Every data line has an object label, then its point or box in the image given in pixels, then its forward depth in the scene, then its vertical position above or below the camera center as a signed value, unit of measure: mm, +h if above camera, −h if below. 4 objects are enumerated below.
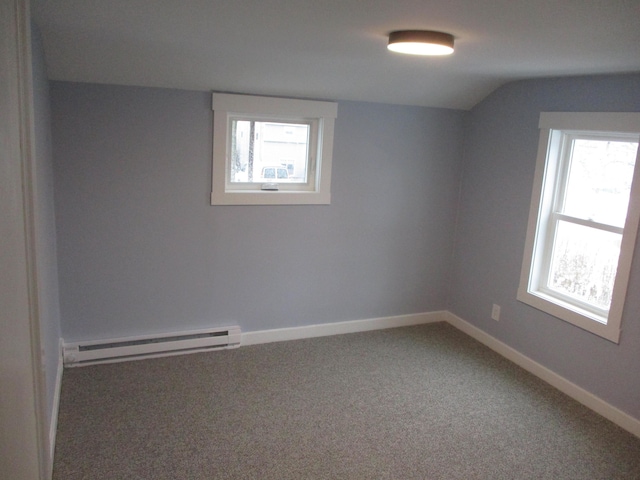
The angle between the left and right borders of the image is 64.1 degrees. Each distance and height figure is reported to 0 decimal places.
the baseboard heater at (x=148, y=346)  3371 -1353
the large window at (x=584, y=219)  3023 -288
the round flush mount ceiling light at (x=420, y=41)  2238 +538
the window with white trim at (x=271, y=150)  3518 +34
